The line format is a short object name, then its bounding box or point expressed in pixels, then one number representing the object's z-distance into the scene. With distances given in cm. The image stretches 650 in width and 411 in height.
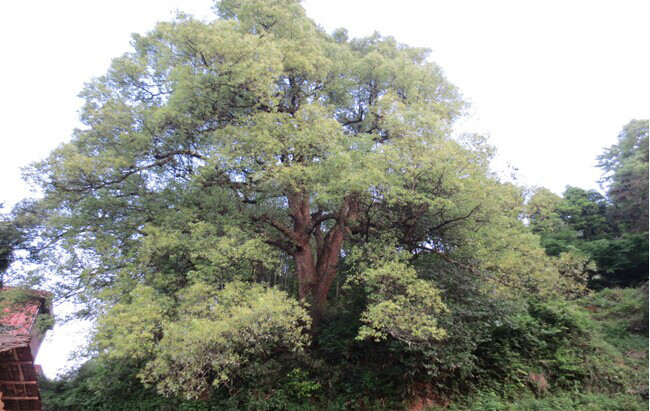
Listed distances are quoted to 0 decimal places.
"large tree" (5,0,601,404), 672
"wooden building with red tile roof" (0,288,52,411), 560
